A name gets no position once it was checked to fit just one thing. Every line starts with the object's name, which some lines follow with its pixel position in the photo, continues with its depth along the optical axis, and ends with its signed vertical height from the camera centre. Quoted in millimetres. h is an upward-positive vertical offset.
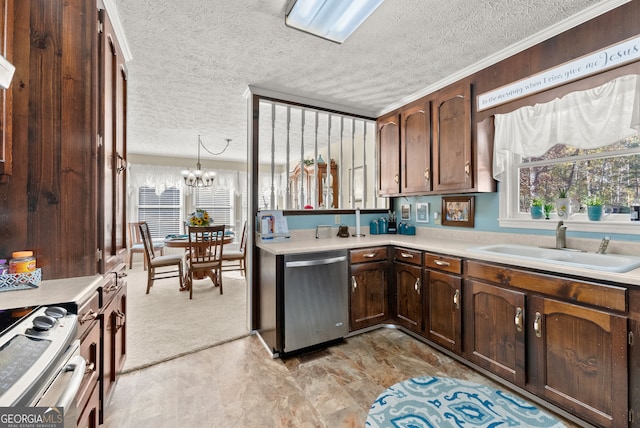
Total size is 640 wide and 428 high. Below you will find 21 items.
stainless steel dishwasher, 2314 -715
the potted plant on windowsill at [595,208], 1910 +48
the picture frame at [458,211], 2695 +48
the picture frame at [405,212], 3420 +48
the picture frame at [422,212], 3189 +42
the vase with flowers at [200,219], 4394 -38
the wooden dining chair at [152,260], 4027 -638
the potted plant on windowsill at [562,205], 2057 +75
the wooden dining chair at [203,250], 3832 -492
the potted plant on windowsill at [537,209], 2217 +50
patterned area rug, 1619 -1196
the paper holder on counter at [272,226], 2725 -99
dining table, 4188 -406
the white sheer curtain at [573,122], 1663 +644
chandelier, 5320 +782
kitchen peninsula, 1432 -661
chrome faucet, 2006 -144
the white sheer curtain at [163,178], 6074 +894
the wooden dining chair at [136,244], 5396 -550
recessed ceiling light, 1625 +1240
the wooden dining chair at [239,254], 4582 -630
